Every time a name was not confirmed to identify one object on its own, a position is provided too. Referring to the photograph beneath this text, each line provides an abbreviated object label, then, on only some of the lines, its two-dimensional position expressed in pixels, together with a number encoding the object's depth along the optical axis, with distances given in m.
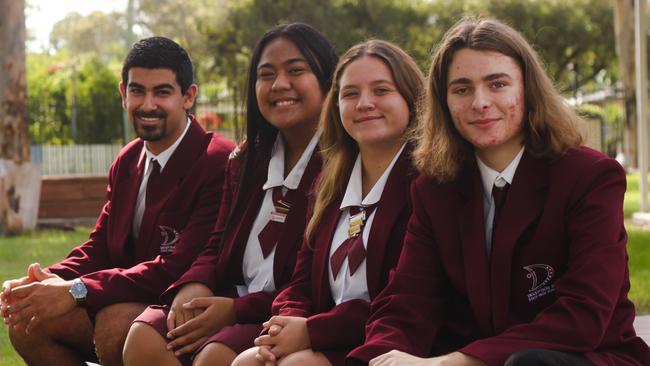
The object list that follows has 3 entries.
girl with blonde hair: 3.89
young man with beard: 4.86
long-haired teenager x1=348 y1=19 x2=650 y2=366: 3.30
